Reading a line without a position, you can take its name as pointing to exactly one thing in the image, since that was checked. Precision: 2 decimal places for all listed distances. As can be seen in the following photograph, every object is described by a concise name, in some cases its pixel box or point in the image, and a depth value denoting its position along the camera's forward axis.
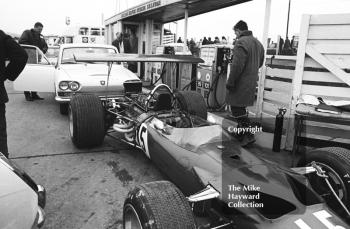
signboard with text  9.61
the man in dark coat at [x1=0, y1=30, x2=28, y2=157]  3.59
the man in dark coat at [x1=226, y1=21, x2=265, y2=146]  5.00
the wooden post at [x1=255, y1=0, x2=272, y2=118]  5.98
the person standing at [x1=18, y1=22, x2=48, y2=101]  9.15
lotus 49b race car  2.06
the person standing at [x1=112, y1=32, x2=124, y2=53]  11.88
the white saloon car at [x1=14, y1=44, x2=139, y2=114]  6.41
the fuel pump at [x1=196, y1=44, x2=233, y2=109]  7.65
